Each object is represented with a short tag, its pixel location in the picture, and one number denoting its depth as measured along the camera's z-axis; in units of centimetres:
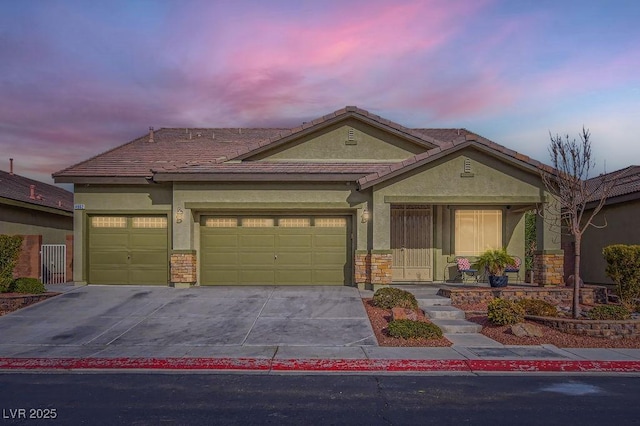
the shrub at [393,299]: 1324
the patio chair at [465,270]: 1727
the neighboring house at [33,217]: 1642
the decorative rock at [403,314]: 1184
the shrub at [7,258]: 1420
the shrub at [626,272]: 1371
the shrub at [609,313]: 1142
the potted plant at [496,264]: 1467
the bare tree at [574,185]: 1174
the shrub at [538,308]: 1225
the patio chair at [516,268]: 1748
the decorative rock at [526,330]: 1098
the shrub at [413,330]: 1078
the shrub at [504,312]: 1177
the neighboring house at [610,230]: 1753
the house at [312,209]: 1589
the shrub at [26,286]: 1439
